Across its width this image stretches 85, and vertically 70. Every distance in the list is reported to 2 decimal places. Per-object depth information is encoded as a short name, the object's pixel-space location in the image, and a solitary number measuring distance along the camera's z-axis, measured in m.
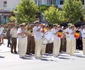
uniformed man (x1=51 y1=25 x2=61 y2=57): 18.20
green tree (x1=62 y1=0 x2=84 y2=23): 46.16
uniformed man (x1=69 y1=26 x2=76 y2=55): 19.20
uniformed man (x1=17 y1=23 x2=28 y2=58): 17.00
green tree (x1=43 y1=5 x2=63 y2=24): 47.39
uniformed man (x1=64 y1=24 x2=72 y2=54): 19.31
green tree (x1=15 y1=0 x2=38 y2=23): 49.44
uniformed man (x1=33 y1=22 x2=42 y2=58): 16.69
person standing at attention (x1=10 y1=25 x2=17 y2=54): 19.42
